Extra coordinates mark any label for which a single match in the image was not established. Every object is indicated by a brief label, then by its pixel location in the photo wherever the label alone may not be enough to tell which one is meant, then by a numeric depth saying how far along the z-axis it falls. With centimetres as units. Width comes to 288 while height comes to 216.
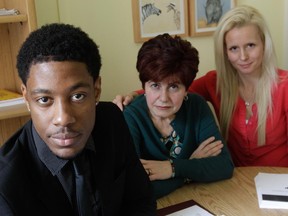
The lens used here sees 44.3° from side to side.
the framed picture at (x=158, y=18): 219
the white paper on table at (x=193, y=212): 130
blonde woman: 197
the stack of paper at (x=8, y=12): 153
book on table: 131
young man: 81
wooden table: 133
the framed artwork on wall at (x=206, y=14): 237
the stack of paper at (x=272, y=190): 136
